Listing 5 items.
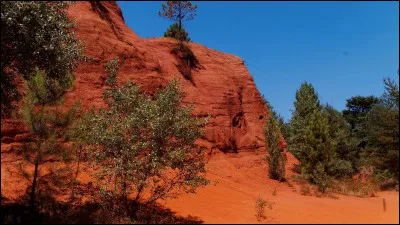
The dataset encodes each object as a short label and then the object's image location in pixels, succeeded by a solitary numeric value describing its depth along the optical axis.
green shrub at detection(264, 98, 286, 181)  24.80
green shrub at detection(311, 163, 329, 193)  21.05
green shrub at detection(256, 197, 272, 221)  12.97
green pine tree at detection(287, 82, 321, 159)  30.01
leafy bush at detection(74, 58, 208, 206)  10.94
